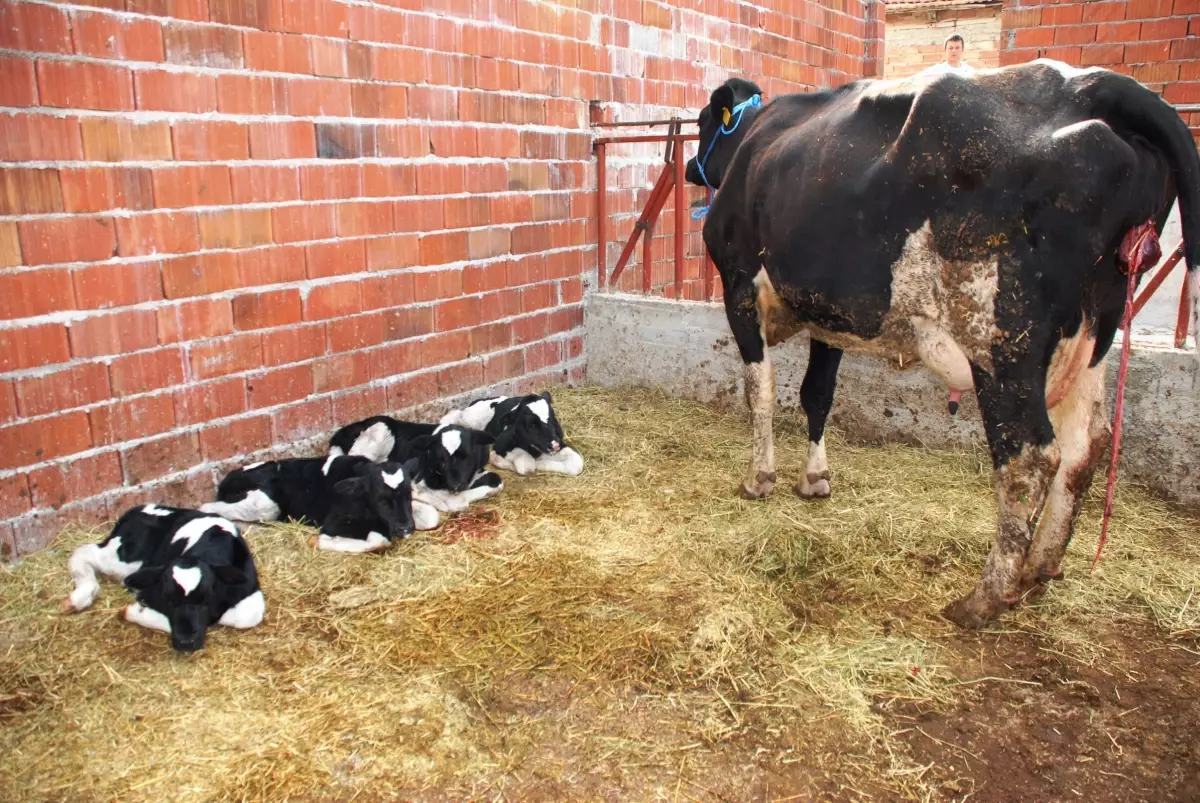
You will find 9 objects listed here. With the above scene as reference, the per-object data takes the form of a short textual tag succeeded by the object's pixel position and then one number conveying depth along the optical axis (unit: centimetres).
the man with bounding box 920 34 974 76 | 920
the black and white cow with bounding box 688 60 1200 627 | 288
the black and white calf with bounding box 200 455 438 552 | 398
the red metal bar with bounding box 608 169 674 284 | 612
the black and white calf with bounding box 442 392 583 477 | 497
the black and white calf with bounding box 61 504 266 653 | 316
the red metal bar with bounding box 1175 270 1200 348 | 447
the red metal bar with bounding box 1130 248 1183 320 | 441
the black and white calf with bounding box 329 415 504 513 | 441
